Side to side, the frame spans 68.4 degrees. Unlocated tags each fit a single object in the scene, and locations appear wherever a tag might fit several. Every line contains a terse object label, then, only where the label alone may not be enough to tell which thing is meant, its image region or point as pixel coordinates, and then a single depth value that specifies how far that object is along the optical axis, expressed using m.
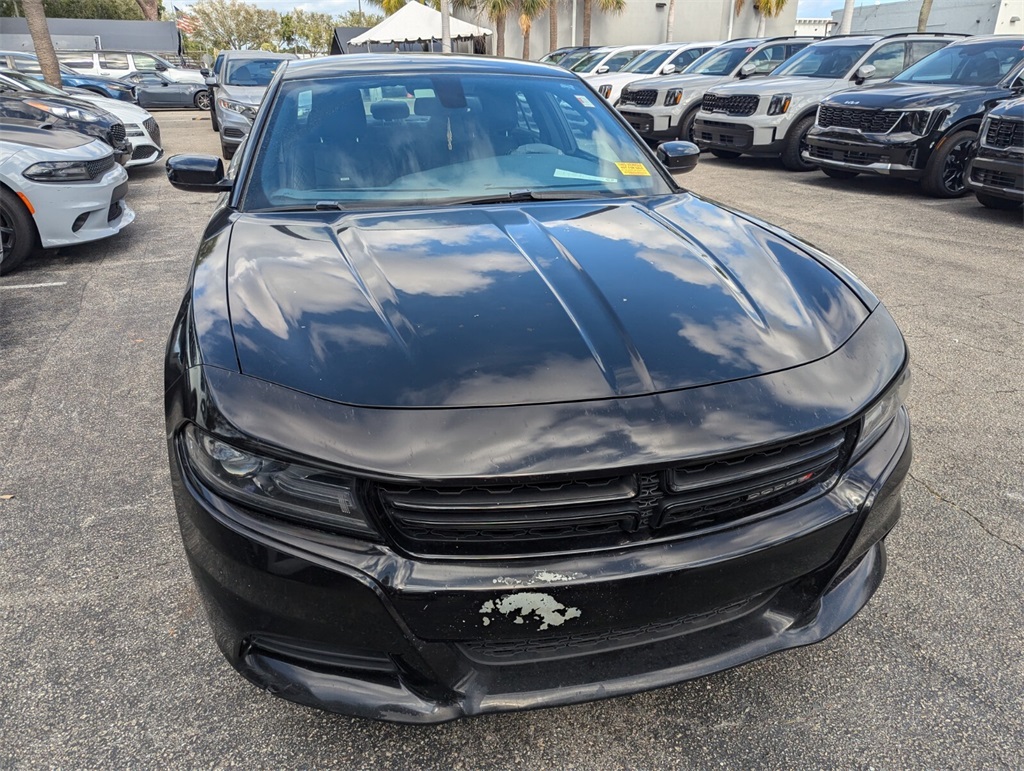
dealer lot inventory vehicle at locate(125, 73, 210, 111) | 21.77
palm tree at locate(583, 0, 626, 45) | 30.66
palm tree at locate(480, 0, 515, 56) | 30.12
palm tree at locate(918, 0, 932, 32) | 22.93
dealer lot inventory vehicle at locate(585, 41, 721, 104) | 14.47
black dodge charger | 1.44
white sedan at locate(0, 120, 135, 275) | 5.61
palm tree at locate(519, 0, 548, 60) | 30.50
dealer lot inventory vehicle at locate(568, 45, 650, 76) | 16.03
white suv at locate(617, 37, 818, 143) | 12.26
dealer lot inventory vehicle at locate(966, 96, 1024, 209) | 6.86
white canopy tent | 26.44
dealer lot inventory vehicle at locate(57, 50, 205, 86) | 21.59
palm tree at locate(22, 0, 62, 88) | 15.40
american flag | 67.22
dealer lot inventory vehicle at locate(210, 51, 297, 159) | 10.64
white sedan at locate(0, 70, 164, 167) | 9.17
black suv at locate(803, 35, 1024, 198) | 8.18
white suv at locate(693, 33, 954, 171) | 10.23
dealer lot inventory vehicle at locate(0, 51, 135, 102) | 15.41
